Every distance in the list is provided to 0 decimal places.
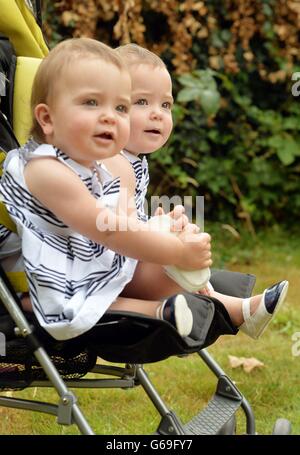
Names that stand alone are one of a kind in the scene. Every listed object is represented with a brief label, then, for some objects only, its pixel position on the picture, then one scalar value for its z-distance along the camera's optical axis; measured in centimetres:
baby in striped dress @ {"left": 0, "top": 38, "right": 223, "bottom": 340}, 321
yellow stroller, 322
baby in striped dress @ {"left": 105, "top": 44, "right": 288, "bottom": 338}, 366
